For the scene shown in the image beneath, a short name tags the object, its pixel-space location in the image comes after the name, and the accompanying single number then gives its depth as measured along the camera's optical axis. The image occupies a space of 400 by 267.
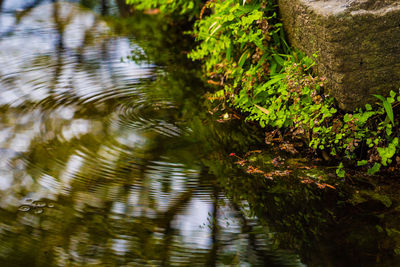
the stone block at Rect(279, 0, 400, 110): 5.68
